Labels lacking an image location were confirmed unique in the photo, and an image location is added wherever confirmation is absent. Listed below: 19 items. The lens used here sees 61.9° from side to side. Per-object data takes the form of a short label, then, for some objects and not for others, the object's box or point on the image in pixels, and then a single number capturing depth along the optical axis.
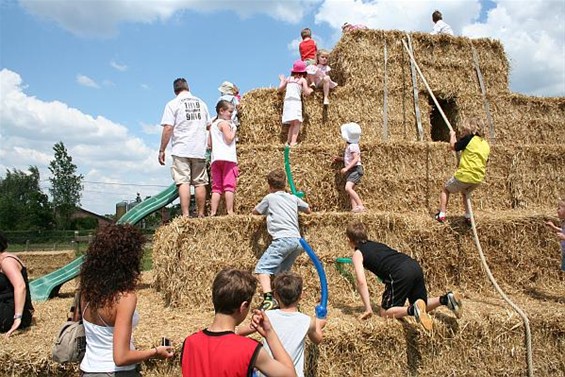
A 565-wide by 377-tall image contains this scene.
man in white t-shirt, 5.99
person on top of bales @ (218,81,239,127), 7.93
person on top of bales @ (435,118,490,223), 5.97
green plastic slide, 7.08
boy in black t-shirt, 4.49
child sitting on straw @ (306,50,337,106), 8.11
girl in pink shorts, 6.03
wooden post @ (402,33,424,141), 8.83
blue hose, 4.50
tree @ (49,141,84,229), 61.81
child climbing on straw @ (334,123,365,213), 6.64
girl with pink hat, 7.76
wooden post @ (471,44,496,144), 9.00
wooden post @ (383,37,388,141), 8.61
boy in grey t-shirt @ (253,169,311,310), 5.03
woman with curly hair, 2.65
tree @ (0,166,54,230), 41.62
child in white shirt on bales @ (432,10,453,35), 9.66
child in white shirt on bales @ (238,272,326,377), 3.11
